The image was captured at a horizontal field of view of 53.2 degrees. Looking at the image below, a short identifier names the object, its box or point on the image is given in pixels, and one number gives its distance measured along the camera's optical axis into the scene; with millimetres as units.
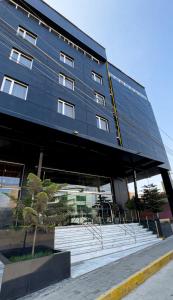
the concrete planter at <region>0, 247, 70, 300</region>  3741
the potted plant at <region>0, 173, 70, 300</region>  3837
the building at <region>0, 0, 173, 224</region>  10180
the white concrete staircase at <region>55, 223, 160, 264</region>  7432
